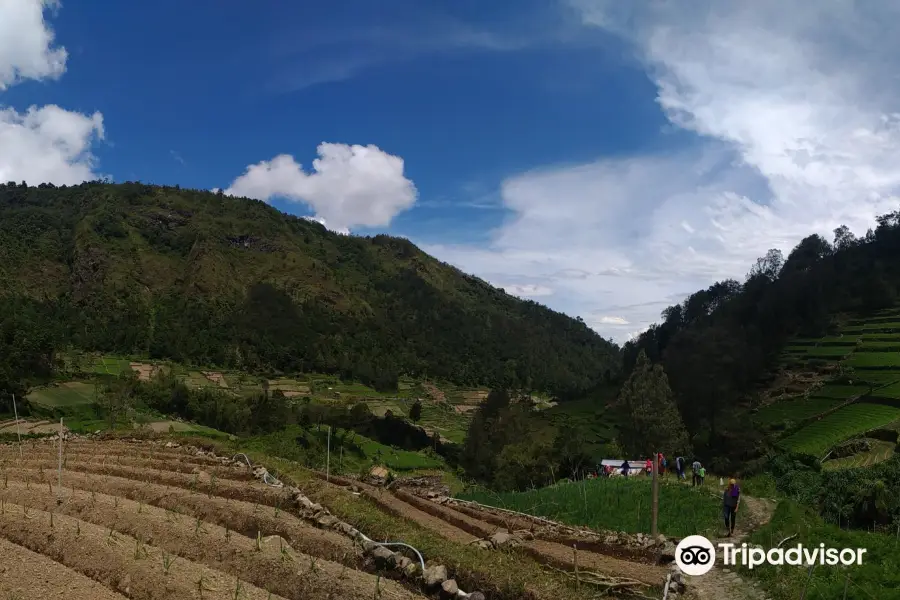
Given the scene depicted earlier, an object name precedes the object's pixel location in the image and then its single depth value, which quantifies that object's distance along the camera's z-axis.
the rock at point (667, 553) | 13.66
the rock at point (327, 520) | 13.52
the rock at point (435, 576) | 10.65
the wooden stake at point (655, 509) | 13.01
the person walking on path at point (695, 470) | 23.64
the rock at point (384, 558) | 11.44
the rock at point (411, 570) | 11.01
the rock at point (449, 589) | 10.44
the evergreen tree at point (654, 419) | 46.81
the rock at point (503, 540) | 14.43
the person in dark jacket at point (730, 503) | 14.63
